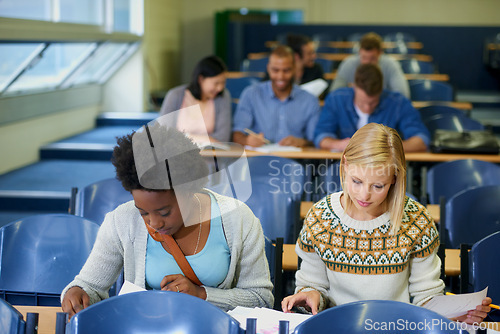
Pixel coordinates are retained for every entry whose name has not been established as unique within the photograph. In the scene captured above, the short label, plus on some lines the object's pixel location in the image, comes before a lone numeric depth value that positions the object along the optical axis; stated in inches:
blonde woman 82.7
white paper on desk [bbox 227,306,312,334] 75.9
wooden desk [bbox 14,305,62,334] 78.2
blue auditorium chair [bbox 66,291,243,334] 67.4
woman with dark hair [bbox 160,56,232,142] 189.8
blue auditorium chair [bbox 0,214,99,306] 95.5
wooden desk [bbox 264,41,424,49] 434.3
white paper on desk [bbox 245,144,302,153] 179.9
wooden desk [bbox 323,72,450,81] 338.0
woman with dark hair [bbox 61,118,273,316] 78.5
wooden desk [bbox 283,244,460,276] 105.4
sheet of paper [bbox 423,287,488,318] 76.1
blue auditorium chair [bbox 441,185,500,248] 125.7
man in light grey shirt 251.3
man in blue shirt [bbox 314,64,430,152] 180.9
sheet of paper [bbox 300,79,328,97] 228.7
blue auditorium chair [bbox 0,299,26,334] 65.8
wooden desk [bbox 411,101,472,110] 260.8
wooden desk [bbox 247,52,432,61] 402.6
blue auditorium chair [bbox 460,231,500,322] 96.4
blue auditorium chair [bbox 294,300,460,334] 66.3
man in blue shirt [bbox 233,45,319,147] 197.8
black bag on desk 177.8
